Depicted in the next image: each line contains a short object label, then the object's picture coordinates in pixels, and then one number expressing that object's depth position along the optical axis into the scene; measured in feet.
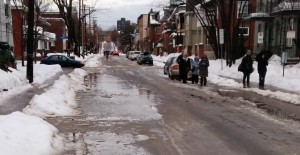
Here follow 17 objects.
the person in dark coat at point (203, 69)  69.46
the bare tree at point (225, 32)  106.62
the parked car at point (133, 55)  231.30
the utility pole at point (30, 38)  59.93
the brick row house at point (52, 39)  173.88
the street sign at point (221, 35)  96.48
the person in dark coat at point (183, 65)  75.46
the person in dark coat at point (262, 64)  62.69
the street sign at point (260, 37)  83.92
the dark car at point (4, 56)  59.11
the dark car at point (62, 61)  129.59
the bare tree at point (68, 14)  171.12
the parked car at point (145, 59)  167.32
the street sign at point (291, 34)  70.64
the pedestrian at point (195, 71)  73.88
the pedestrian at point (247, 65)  63.57
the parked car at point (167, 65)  90.58
